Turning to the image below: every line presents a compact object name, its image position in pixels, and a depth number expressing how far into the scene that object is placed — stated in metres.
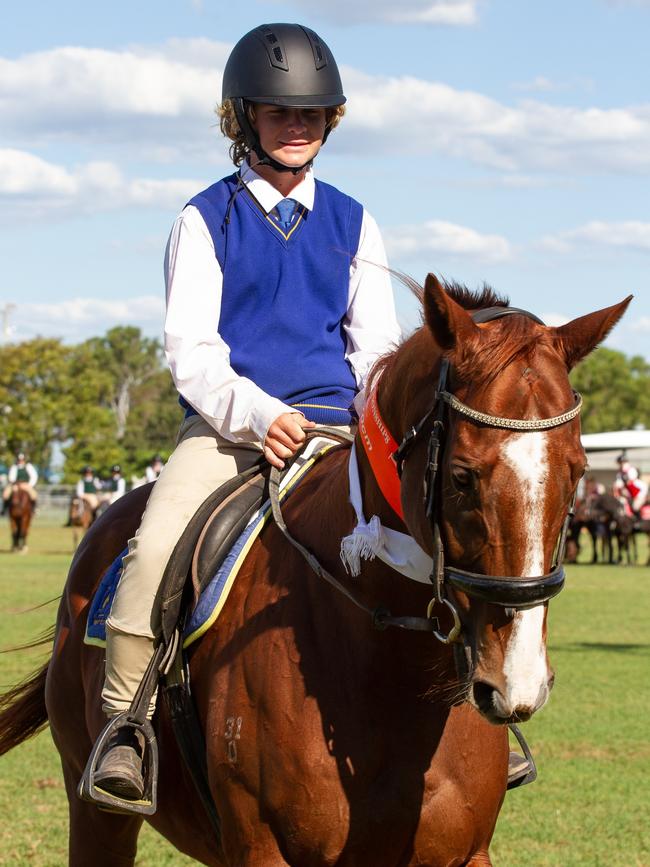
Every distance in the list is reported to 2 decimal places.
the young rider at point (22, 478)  33.76
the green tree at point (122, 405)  68.75
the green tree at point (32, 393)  65.12
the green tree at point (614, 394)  97.38
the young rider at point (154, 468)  34.03
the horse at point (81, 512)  35.75
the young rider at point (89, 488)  36.19
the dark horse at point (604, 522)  34.12
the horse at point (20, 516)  33.06
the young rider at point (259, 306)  4.18
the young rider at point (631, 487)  33.81
